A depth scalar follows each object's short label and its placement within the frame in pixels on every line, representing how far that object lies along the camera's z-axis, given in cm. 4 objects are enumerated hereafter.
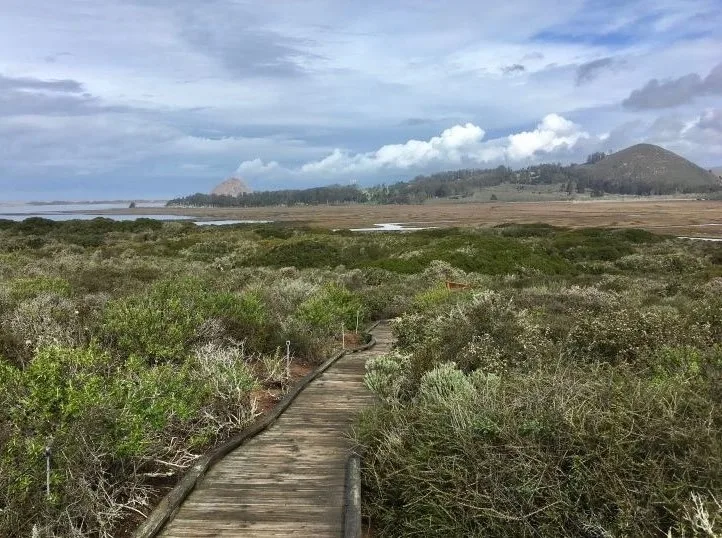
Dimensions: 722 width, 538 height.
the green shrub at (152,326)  805
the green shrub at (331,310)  1215
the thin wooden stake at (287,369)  916
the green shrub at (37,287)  1058
